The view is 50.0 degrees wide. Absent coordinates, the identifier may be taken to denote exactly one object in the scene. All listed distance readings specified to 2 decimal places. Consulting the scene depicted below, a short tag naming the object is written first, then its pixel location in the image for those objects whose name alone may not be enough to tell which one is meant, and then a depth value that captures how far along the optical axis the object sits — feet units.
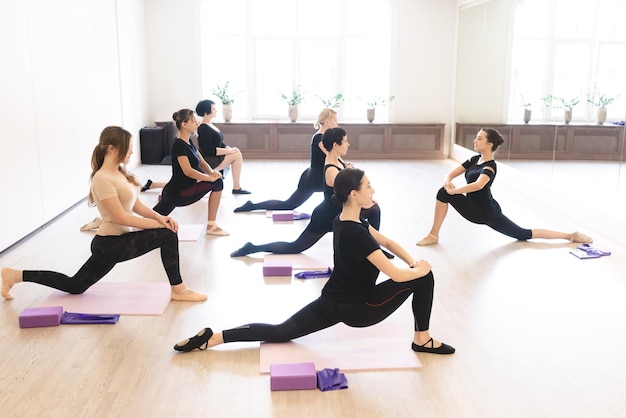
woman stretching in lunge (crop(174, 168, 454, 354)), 9.99
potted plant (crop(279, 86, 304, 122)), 34.14
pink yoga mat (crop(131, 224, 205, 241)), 18.41
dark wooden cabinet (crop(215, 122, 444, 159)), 33.81
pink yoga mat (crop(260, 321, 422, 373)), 10.53
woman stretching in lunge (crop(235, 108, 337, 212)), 18.65
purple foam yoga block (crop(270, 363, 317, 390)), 9.71
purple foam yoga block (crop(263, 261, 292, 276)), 15.11
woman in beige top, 12.37
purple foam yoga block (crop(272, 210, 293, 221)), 20.62
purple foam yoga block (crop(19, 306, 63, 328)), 11.98
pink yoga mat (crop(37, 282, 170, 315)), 12.78
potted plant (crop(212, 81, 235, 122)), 33.94
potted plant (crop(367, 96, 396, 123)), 34.27
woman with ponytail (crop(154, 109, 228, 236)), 17.40
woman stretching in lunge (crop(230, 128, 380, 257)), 15.17
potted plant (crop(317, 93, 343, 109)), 34.83
